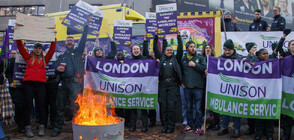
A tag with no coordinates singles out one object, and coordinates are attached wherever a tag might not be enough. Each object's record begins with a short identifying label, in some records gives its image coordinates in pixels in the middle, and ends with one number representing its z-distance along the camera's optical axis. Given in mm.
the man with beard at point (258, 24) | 8156
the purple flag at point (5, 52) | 5107
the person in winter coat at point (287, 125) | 4853
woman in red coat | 5215
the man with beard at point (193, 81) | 5559
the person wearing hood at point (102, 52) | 6496
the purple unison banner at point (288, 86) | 4742
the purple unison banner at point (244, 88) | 4883
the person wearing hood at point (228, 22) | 8680
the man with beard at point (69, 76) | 5398
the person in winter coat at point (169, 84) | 5625
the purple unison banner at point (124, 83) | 5762
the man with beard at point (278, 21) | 7790
